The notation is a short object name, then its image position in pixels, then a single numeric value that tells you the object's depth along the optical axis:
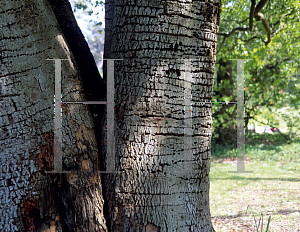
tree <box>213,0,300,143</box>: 9.58
